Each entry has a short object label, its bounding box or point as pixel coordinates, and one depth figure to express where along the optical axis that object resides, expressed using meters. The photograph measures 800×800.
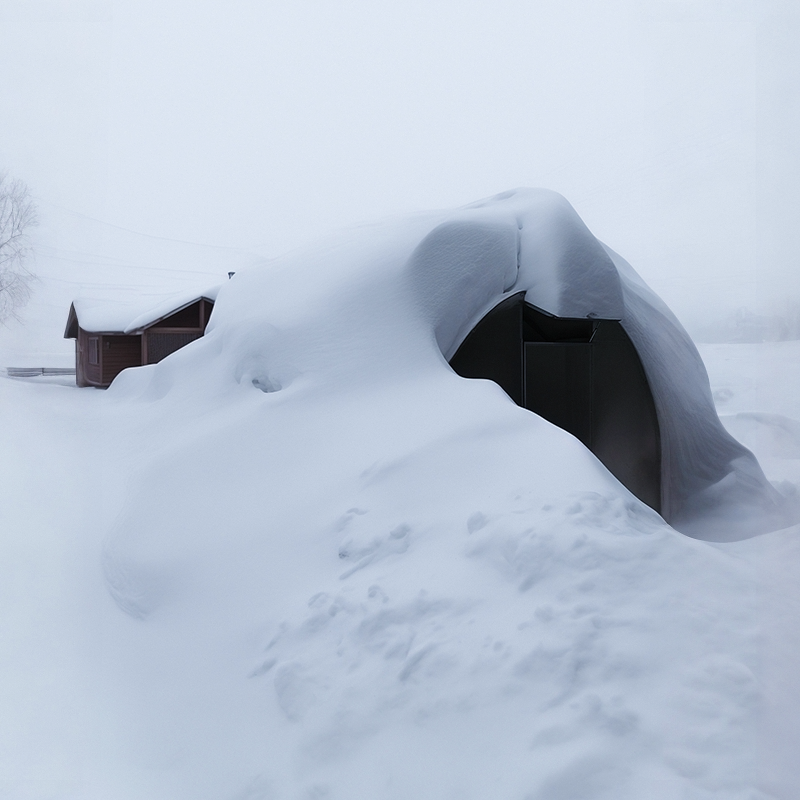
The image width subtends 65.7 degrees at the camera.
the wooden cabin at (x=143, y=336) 18.38
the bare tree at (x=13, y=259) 27.70
